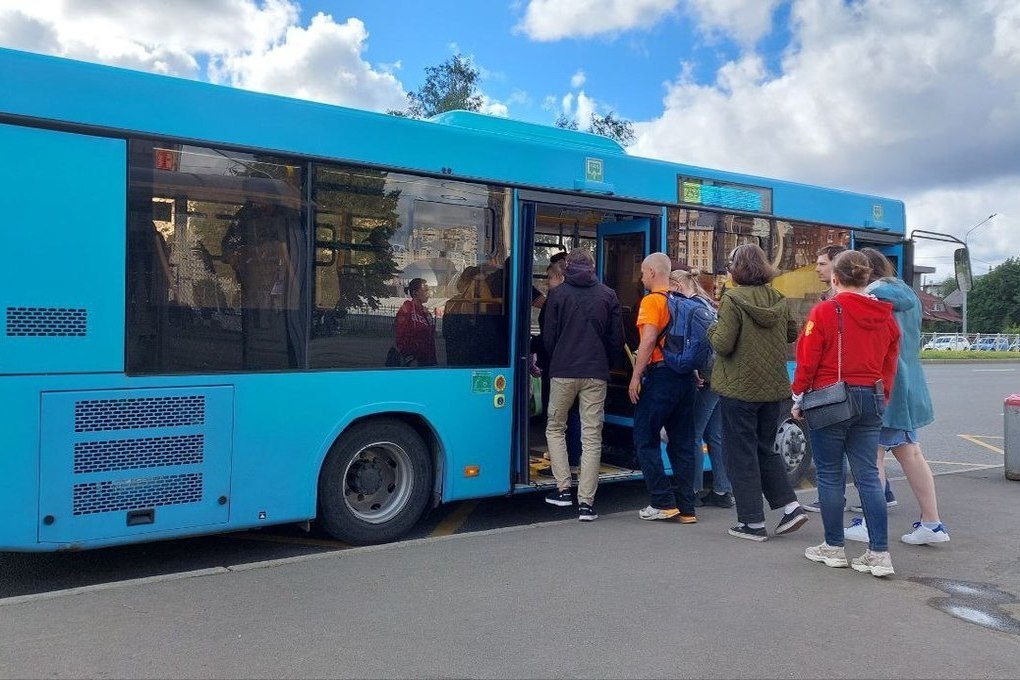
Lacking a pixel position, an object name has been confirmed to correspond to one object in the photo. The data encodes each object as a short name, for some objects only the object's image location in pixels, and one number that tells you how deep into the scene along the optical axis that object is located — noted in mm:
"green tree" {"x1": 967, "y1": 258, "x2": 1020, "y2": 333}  82619
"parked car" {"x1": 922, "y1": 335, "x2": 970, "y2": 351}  48709
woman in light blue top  5992
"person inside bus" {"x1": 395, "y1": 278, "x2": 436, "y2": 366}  6020
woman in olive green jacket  5926
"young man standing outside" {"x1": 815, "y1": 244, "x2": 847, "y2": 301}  6632
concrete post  8664
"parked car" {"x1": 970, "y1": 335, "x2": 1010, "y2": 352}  50594
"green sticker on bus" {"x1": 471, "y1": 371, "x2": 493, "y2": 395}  6402
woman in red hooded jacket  5266
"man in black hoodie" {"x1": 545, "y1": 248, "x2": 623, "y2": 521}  6641
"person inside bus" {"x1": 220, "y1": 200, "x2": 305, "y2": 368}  5352
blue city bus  4723
